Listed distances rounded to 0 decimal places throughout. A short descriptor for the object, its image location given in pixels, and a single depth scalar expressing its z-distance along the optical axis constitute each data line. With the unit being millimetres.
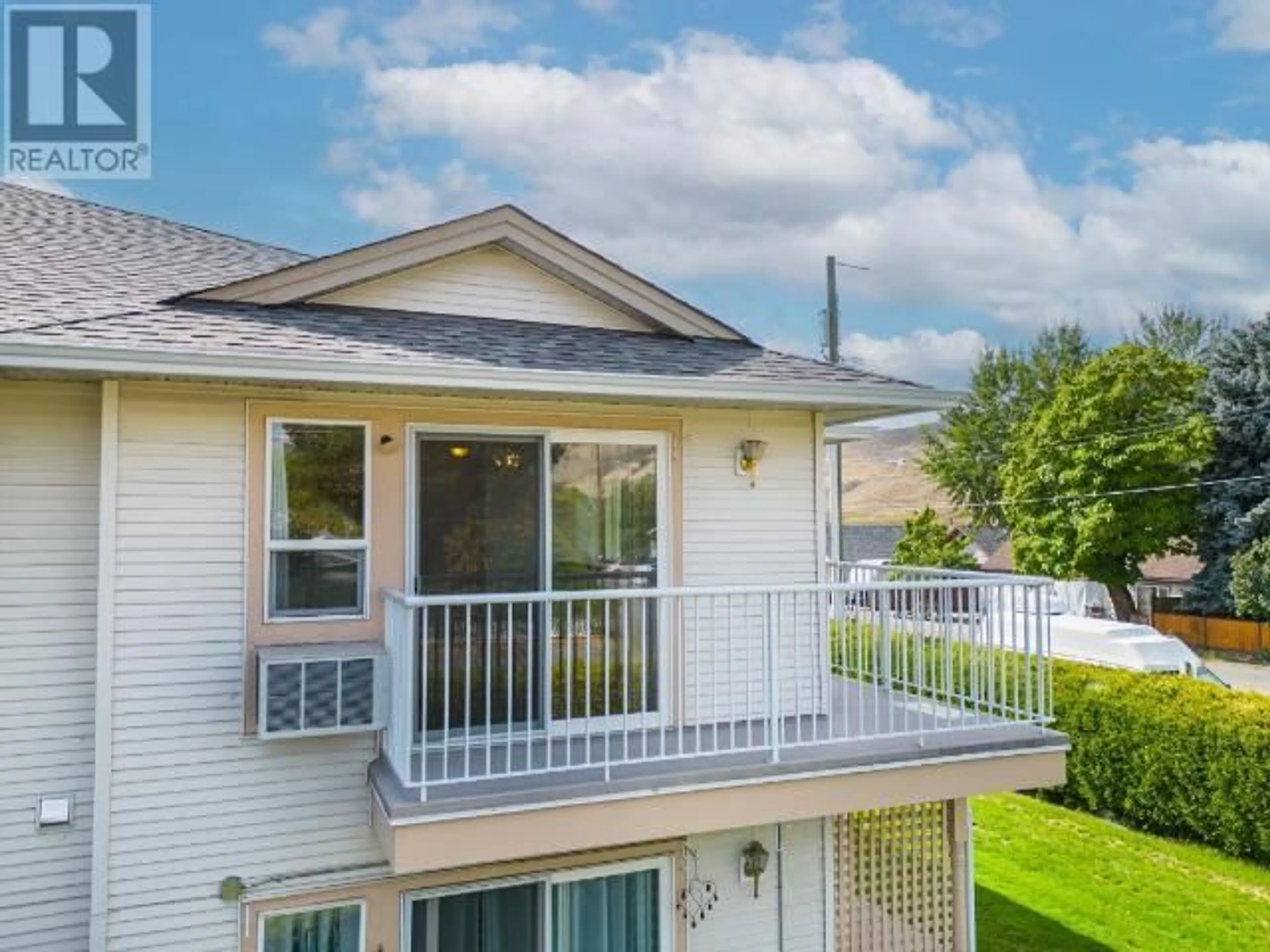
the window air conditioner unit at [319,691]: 5082
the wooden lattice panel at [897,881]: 6957
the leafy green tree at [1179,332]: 39656
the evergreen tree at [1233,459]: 27297
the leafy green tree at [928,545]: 26453
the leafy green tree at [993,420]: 42125
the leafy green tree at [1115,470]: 28891
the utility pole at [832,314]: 20891
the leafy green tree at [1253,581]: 25344
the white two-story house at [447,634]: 5160
